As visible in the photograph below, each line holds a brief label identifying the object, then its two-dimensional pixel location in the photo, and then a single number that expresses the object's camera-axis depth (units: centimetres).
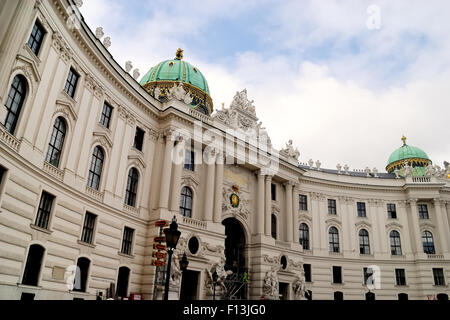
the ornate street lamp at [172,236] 1248
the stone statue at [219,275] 2764
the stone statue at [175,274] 2488
